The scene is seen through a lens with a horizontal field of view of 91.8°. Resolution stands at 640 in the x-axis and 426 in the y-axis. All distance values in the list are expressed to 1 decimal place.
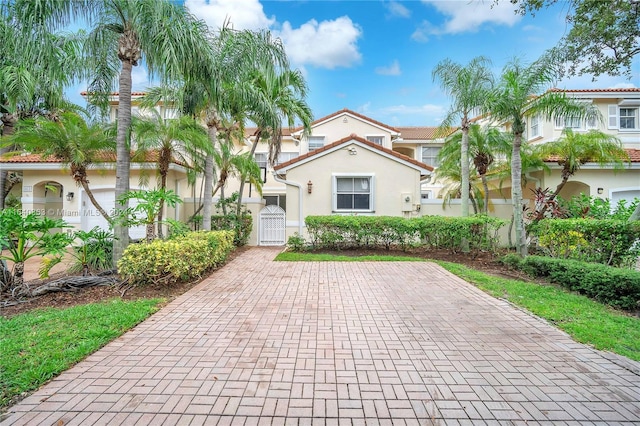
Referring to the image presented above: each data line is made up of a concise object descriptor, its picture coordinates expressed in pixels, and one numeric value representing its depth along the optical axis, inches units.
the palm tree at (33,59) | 257.4
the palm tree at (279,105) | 440.2
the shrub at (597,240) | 291.7
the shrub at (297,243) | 490.0
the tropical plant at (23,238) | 229.9
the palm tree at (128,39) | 275.9
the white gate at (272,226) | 568.4
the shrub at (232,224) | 533.3
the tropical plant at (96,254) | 303.9
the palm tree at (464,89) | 429.4
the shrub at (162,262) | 265.9
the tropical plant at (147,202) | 286.6
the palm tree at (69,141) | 321.1
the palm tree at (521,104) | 358.9
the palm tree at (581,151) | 451.2
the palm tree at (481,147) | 482.6
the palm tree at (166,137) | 336.5
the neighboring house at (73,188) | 537.0
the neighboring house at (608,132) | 522.9
